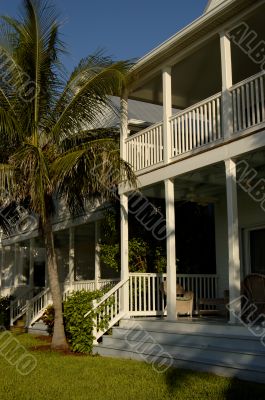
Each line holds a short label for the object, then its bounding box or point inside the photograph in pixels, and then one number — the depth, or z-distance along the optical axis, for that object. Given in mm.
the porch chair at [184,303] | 11578
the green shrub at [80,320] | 11428
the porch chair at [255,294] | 9133
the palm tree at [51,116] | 11195
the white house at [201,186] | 8875
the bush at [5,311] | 19288
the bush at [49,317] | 13695
